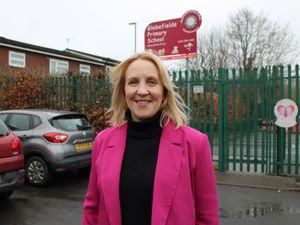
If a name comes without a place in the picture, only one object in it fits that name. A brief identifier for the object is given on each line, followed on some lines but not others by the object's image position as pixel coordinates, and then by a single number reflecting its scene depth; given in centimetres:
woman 173
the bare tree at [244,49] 2897
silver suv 675
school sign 909
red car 525
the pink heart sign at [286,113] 743
